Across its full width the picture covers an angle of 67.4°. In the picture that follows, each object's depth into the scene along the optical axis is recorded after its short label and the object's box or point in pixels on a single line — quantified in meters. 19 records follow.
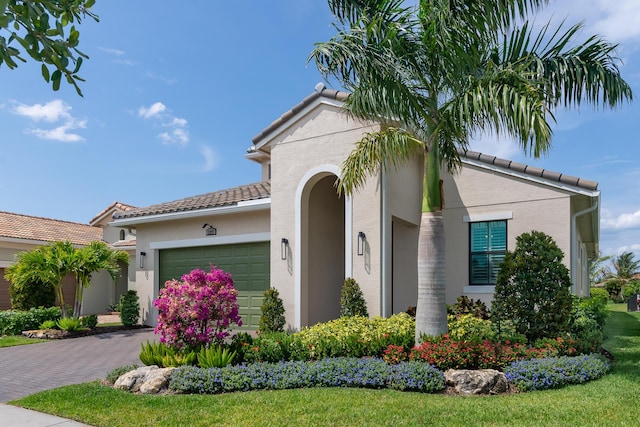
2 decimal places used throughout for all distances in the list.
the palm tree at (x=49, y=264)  15.20
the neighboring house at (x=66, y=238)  20.17
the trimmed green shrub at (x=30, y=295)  16.98
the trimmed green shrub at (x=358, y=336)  8.77
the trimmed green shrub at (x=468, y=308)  11.61
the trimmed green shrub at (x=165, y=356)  8.33
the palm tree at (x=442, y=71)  8.05
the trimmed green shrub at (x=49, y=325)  15.15
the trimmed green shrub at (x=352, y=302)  10.98
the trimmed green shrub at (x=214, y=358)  8.08
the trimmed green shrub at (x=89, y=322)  15.41
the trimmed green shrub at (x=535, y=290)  9.28
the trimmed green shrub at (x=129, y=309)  16.28
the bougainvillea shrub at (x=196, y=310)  8.57
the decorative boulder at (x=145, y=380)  7.46
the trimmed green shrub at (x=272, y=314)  11.75
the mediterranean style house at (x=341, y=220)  11.66
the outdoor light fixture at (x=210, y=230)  15.09
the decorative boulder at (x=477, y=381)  7.08
